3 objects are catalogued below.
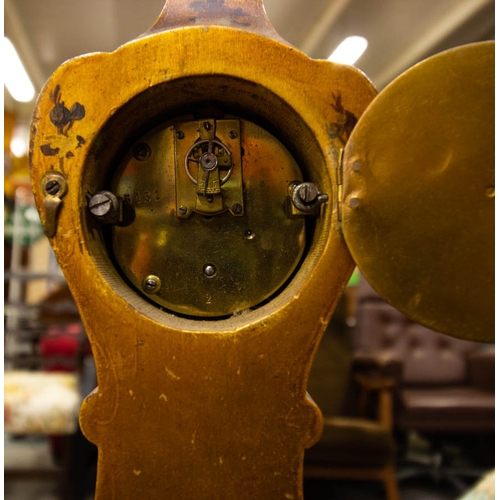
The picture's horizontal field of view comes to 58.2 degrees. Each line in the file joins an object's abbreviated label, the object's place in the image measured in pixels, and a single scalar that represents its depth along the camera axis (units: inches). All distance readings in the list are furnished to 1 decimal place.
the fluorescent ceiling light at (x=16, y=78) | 112.0
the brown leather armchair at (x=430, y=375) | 95.7
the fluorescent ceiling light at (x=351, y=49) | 116.1
